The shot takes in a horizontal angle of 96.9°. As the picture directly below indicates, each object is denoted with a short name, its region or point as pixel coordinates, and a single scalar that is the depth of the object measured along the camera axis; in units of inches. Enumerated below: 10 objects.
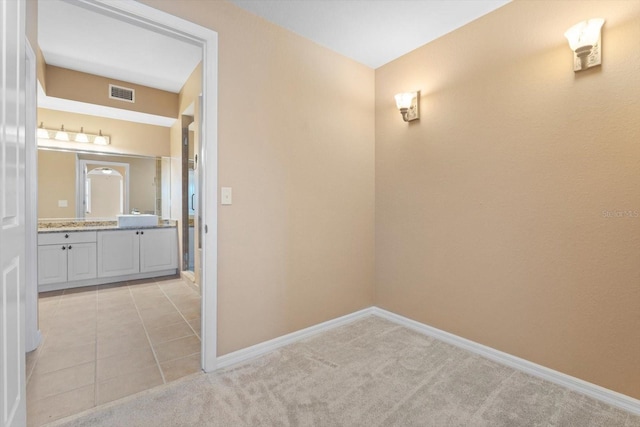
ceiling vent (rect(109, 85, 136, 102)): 151.6
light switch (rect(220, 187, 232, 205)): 78.8
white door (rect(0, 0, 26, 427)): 38.9
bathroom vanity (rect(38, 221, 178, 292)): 145.3
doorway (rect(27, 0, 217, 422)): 76.0
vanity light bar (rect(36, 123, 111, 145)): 153.4
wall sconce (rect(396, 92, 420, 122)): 100.0
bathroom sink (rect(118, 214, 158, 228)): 165.9
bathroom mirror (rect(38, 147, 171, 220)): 158.4
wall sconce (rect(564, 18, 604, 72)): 64.0
